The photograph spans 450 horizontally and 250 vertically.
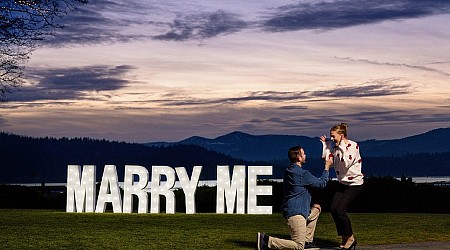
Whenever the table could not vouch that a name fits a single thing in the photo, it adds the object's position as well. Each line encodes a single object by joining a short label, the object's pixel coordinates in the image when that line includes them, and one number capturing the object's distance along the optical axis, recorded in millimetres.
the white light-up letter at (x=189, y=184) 30531
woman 16688
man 15977
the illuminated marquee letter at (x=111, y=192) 31078
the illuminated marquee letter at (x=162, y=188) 30781
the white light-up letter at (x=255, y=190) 29766
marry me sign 29984
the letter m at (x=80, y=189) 31141
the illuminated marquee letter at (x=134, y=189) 30953
